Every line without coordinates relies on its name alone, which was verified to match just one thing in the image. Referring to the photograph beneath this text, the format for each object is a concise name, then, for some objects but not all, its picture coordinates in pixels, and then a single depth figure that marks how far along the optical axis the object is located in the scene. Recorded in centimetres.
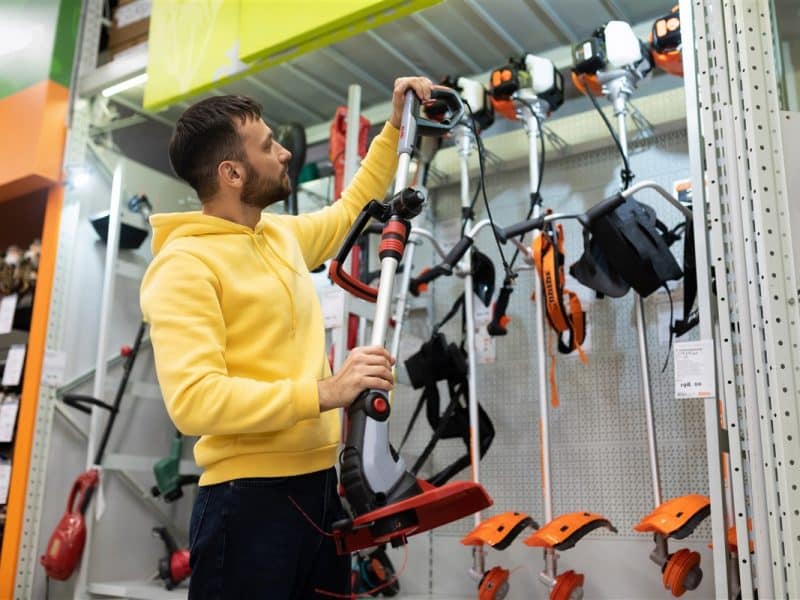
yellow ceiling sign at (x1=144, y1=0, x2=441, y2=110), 273
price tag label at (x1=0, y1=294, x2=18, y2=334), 368
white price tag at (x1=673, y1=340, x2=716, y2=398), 192
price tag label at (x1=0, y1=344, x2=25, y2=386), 350
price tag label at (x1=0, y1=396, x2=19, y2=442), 347
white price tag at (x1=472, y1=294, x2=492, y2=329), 335
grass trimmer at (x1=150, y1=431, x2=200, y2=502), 353
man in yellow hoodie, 142
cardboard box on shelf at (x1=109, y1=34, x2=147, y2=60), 373
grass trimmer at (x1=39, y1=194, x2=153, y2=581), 319
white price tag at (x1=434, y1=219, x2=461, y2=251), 365
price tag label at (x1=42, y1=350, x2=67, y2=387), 341
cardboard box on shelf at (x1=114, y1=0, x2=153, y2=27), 378
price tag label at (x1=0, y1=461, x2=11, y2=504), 336
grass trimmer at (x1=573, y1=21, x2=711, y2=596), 222
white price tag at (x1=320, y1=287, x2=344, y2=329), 290
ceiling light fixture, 360
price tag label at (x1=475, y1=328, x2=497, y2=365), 338
